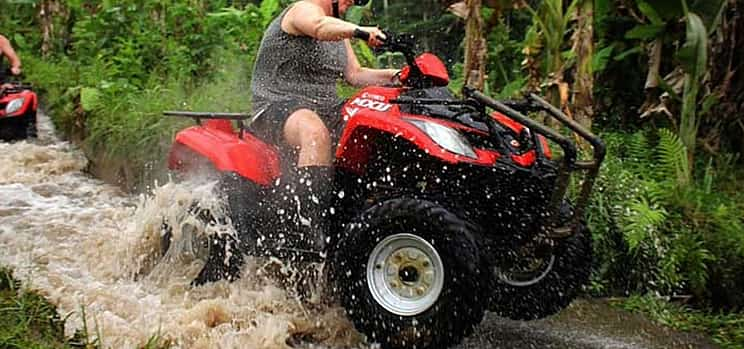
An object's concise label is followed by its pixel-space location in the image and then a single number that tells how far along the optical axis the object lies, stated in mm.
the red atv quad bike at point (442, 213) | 7709
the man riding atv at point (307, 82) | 8918
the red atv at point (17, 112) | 19174
